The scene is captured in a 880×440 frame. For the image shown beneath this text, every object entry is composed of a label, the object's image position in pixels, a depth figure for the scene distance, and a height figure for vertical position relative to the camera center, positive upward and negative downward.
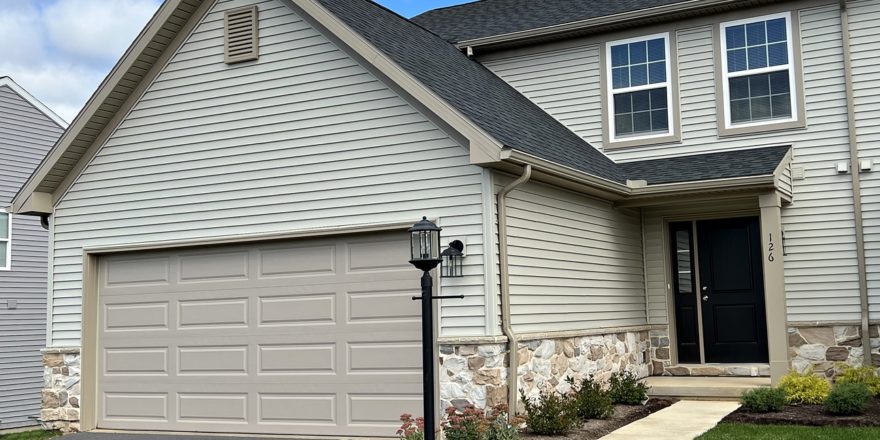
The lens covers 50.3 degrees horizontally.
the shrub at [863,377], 11.11 -0.89
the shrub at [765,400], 10.31 -1.04
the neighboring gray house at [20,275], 19.62 +0.99
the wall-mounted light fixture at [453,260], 9.55 +0.53
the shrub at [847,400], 9.82 -1.01
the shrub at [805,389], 10.72 -0.98
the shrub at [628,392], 11.31 -1.01
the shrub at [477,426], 8.45 -1.04
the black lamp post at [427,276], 7.06 +0.28
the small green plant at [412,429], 8.36 -1.07
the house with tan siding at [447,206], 10.05 +1.28
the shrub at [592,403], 10.21 -1.03
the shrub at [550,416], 9.28 -1.06
